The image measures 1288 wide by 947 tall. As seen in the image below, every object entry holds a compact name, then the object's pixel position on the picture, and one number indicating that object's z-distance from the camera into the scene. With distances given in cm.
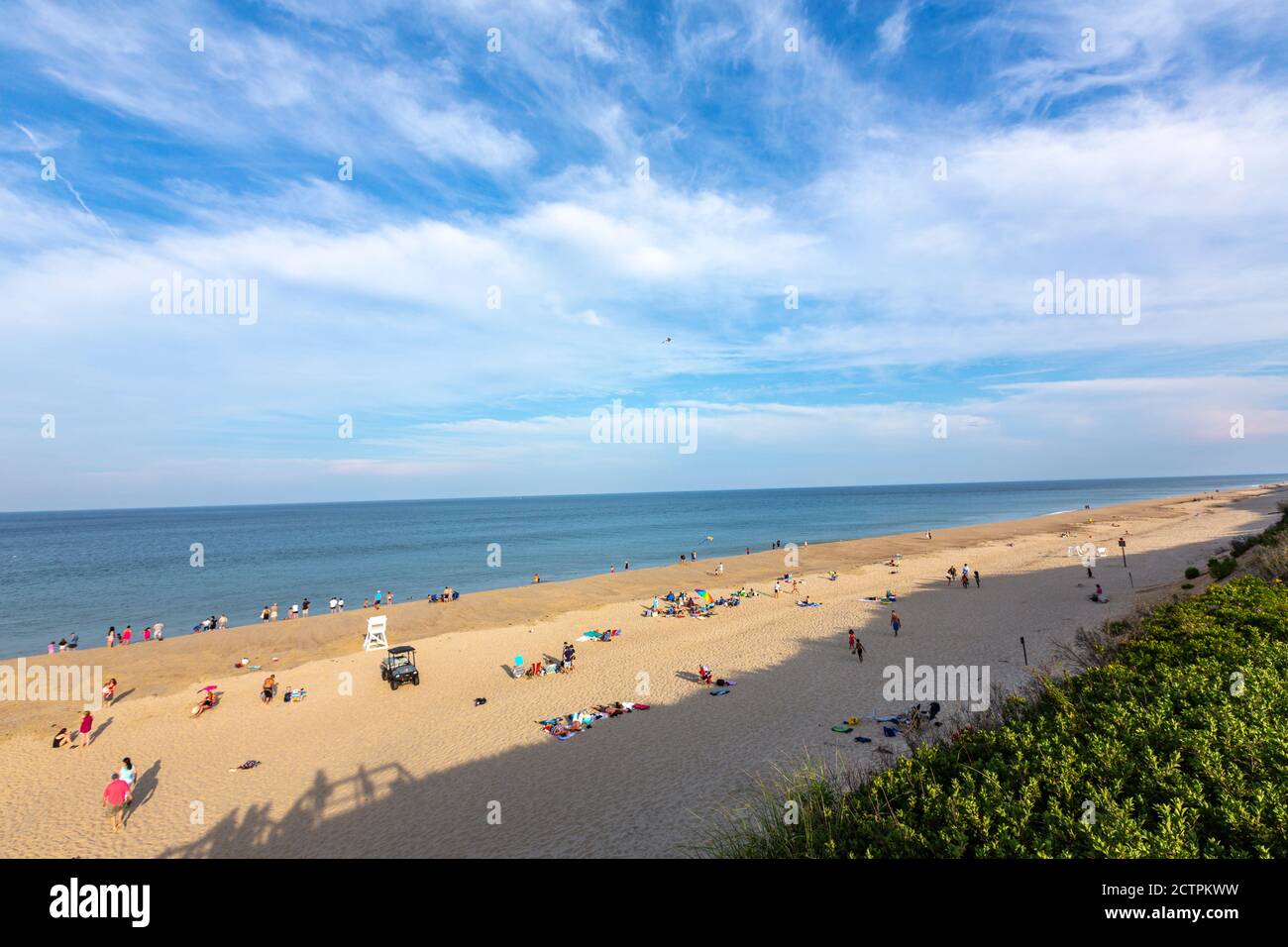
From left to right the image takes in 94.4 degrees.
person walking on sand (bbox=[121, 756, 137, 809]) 1542
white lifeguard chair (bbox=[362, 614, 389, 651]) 3170
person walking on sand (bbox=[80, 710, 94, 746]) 1994
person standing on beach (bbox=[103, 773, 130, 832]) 1494
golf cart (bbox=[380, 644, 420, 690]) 2478
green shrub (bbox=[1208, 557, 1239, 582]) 2396
